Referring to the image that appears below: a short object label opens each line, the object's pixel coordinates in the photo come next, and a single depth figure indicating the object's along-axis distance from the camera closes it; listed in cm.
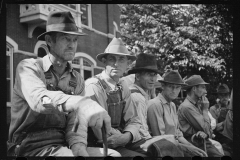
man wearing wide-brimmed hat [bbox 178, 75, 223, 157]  399
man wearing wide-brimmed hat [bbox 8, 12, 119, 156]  189
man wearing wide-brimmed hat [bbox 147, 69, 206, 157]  331
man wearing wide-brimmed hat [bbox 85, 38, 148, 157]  262
